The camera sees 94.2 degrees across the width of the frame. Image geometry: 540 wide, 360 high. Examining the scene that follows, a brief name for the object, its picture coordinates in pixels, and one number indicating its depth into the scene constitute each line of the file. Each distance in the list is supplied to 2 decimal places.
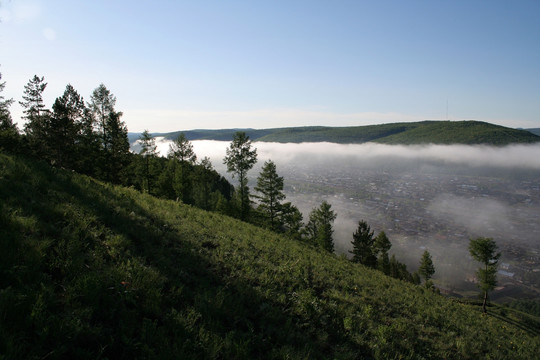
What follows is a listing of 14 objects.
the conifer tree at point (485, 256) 35.75
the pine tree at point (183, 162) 40.22
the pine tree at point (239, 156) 32.18
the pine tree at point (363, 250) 49.56
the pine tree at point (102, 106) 39.06
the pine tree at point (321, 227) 45.38
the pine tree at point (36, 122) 29.48
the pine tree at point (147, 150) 35.95
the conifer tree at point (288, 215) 33.19
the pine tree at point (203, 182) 40.38
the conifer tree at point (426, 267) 54.56
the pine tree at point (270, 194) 32.03
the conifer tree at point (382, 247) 51.22
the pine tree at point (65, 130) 29.64
